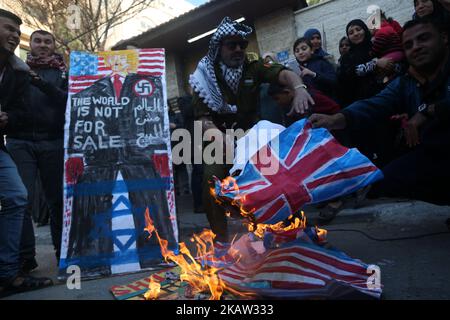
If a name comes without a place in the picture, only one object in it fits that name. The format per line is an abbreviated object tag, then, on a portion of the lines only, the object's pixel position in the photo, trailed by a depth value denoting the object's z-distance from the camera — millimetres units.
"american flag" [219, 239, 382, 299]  1862
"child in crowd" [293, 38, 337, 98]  4266
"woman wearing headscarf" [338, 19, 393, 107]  4008
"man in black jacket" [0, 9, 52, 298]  2594
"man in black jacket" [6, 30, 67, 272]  3082
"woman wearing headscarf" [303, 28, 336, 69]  4734
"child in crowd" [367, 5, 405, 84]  3639
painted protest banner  3047
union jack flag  1923
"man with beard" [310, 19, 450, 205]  2615
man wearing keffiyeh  2838
